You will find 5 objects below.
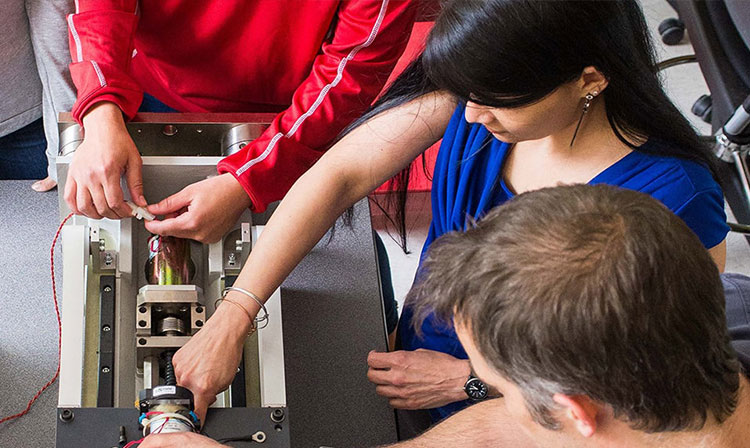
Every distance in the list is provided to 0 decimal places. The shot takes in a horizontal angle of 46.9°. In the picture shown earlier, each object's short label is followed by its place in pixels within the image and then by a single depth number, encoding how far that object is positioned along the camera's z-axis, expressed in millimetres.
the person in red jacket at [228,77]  1302
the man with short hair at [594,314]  739
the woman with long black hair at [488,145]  1001
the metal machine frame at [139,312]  1098
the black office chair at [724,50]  1963
